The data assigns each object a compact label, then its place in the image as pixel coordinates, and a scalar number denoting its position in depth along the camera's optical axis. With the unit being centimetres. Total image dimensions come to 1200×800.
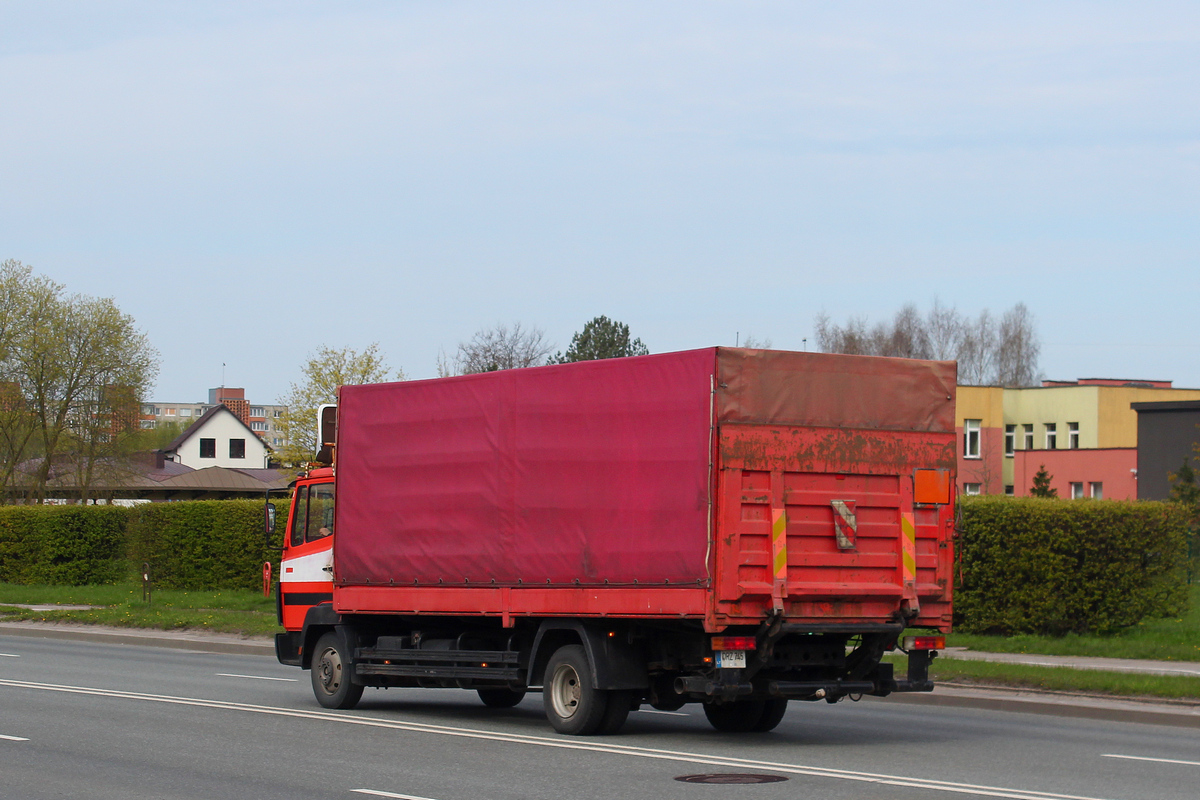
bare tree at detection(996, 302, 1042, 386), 10019
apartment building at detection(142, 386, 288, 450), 15838
